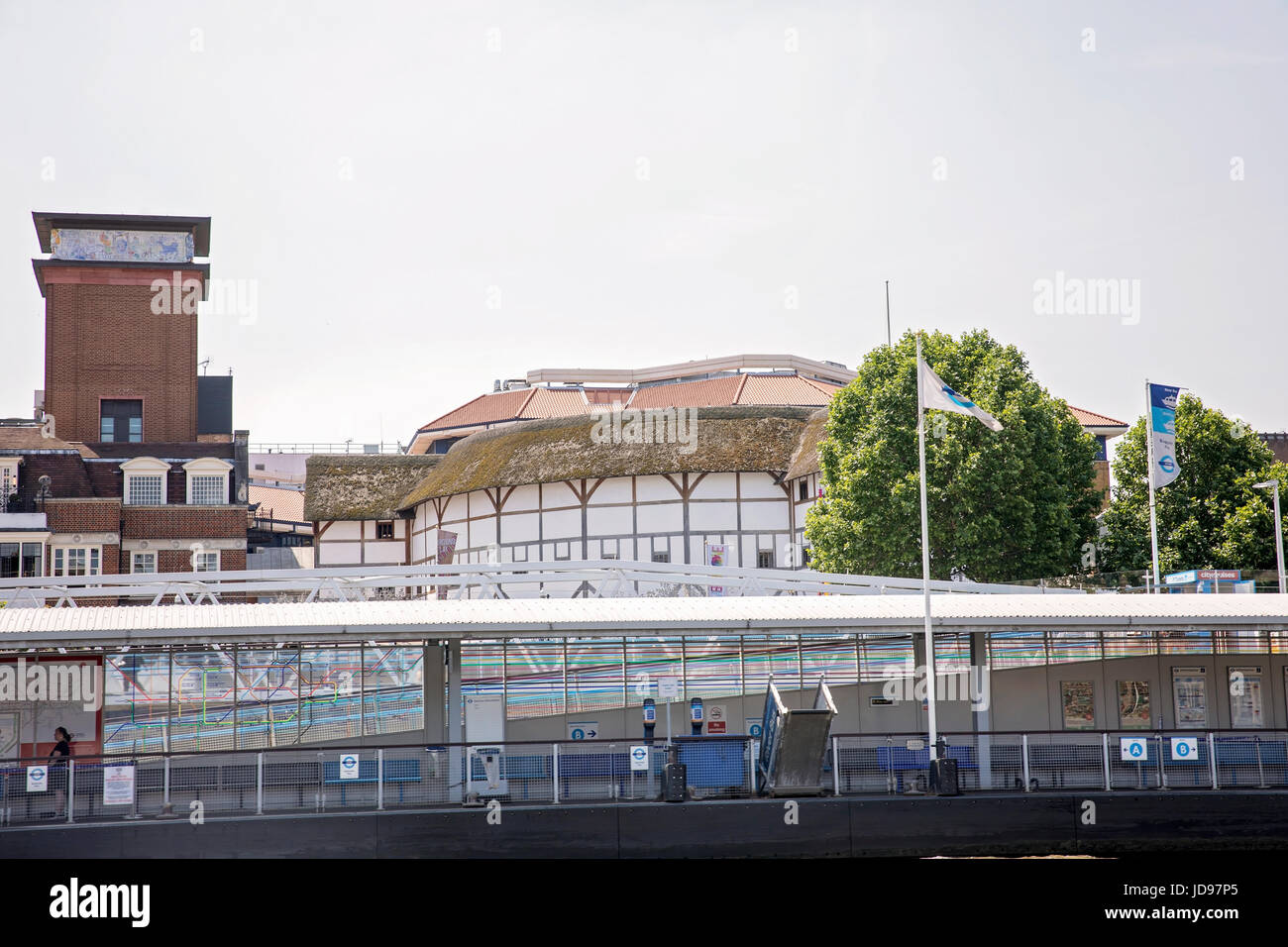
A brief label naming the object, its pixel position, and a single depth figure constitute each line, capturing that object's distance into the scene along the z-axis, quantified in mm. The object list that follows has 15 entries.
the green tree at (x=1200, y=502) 49719
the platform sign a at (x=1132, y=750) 25969
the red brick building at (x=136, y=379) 59000
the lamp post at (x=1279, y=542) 41891
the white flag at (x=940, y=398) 28422
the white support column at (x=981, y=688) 27656
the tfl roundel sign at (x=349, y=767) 24547
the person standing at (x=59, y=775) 23594
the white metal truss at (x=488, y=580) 32219
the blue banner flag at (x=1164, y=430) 42906
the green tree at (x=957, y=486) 46594
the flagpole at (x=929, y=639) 25891
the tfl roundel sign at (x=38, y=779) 23469
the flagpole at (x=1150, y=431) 41625
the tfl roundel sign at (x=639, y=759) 25281
